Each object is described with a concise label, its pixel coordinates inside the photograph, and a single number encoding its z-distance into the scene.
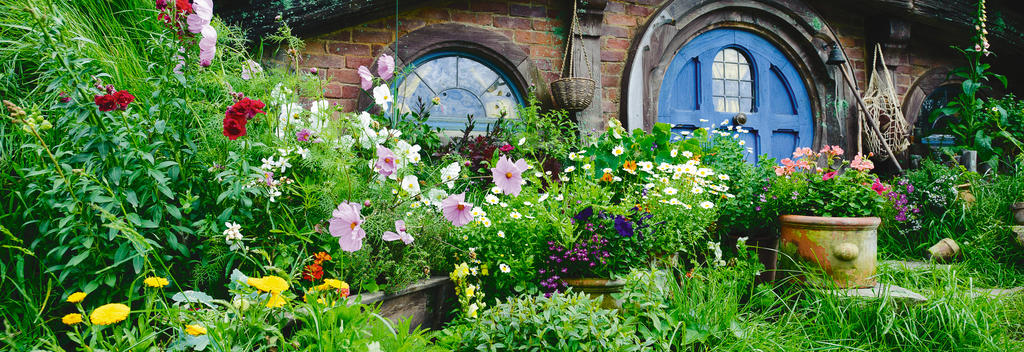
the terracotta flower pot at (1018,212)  3.70
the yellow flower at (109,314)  1.24
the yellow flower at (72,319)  1.32
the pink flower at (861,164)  2.85
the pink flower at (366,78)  2.21
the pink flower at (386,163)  2.01
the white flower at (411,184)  2.06
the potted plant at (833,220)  2.67
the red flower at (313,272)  1.78
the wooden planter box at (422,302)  2.01
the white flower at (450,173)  2.19
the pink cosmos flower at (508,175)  2.04
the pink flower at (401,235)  1.92
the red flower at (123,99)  1.48
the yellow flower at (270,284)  1.31
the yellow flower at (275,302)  1.43
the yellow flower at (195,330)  1.31
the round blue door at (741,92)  4.56
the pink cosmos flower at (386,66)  2.30
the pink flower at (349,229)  1.73
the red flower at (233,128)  1.54
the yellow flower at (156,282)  1.39
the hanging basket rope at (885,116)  4.88
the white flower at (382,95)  2.25
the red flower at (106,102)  1.46
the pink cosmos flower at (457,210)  1.97
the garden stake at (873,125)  4.71
